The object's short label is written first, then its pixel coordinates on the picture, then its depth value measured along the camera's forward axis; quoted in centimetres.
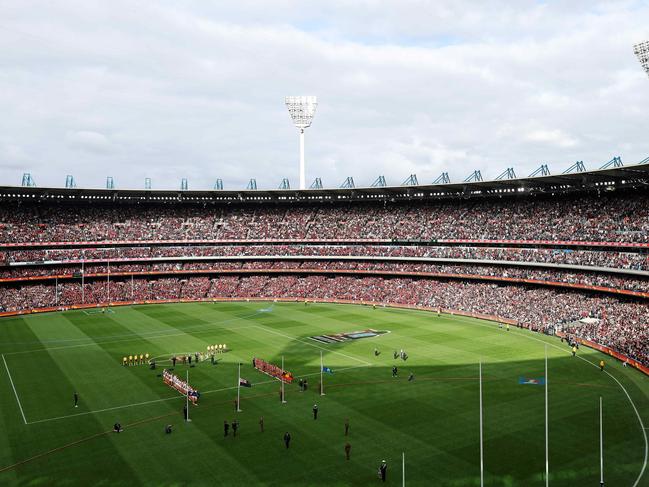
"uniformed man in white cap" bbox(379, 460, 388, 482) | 2644
